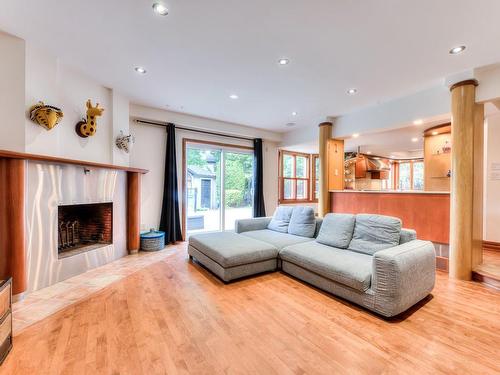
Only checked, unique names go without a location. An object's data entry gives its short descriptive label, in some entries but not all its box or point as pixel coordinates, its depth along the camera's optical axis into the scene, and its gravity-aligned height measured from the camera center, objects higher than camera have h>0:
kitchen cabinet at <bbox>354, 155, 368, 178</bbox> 7.94 +0.70
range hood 8.16 +0.82
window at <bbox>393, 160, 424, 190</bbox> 9.46 +0.55
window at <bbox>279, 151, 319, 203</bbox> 7.18 +0.34
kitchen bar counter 3.43 -0.35
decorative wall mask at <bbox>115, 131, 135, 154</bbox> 3.87 +0.76
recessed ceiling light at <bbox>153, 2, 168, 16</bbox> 1.96 +1.55
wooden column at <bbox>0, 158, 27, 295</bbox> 2.30 -0.38
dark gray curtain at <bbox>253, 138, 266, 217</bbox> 6.16 +0.13
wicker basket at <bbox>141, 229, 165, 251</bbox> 4.20 -1.02
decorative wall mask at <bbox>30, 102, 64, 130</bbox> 2.64 +0.83
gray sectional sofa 2.05 -0.80
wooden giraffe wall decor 3.28 +0.91
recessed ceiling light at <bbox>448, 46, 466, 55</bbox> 2.50 +1.53
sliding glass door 5.37 +0.01
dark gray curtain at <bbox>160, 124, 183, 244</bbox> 4.75 -0.14
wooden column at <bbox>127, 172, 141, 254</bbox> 3.99 -0.40
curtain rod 4.66 +1.30
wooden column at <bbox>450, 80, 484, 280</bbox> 2.94 +0.12
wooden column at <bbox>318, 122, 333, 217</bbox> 4.96 +0.41
